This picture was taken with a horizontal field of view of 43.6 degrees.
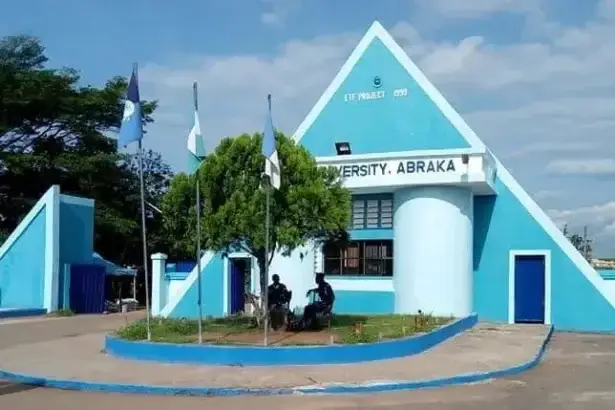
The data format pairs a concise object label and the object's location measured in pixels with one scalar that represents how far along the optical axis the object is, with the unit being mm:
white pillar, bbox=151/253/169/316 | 26234
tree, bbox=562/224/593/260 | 37103
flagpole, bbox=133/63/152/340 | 14570
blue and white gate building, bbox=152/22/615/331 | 21188
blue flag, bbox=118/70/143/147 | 14578
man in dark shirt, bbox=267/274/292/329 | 16141
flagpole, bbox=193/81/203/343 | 14219
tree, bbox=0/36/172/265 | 38688
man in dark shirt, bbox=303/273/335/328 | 16297
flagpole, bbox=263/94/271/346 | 13773
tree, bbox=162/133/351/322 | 14750
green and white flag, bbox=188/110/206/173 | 14133
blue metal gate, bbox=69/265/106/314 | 28531
